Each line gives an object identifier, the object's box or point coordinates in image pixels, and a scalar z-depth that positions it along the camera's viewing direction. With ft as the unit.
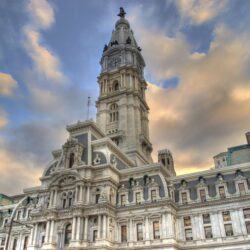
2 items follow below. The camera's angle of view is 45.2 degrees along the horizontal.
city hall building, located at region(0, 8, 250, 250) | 173.58
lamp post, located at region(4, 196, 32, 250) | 231.65
